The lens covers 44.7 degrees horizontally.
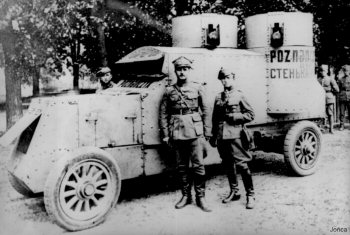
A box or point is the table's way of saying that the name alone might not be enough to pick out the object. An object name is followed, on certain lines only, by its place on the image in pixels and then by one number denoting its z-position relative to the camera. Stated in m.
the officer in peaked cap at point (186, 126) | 5.70
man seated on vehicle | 7.34
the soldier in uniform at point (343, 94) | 13.44
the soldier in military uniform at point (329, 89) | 12.74
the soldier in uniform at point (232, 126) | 5.81
